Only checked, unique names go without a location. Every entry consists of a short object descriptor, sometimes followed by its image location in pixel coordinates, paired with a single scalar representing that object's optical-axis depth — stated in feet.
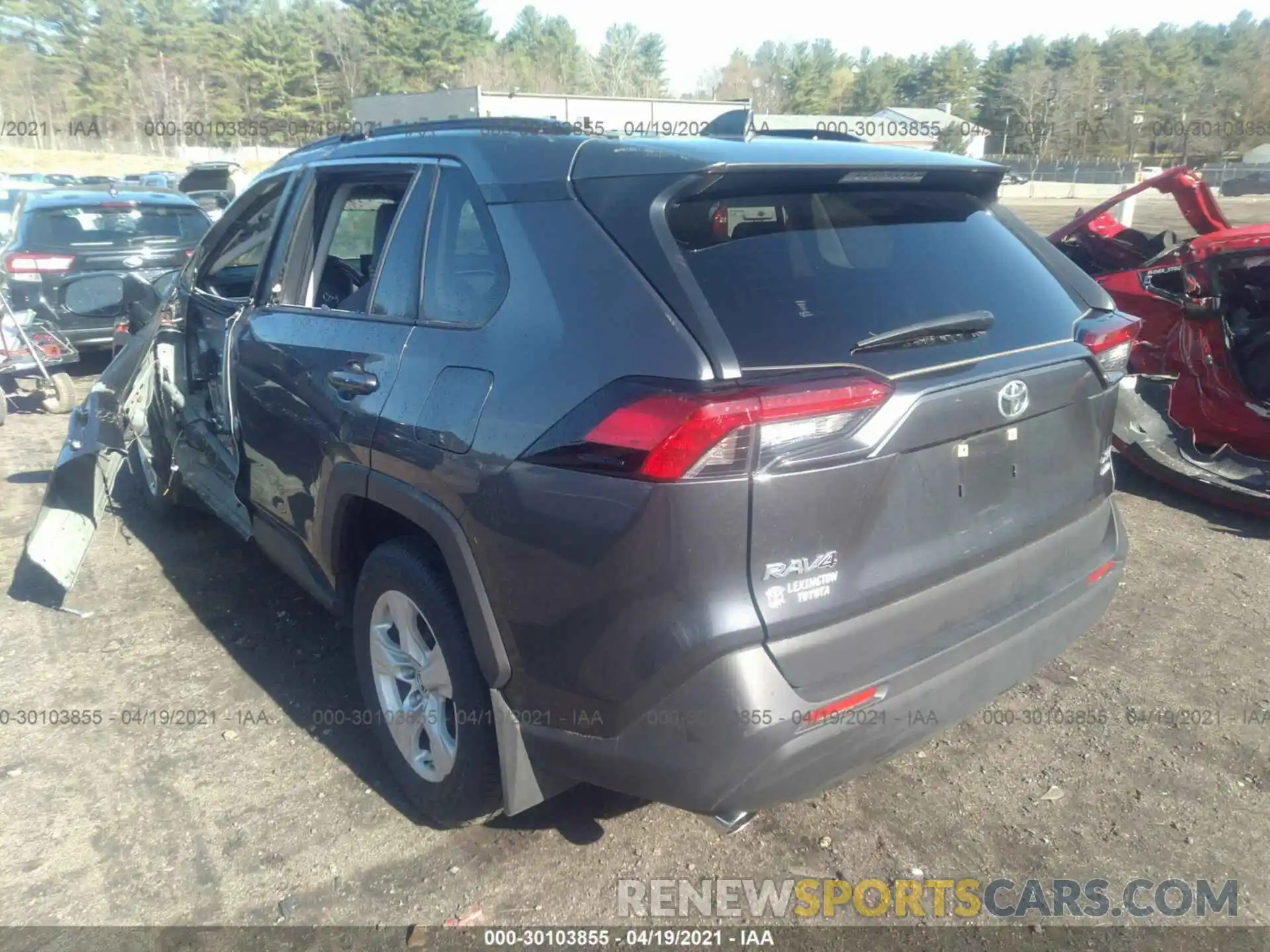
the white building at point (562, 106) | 70.90
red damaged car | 17.28
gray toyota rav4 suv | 6.41
